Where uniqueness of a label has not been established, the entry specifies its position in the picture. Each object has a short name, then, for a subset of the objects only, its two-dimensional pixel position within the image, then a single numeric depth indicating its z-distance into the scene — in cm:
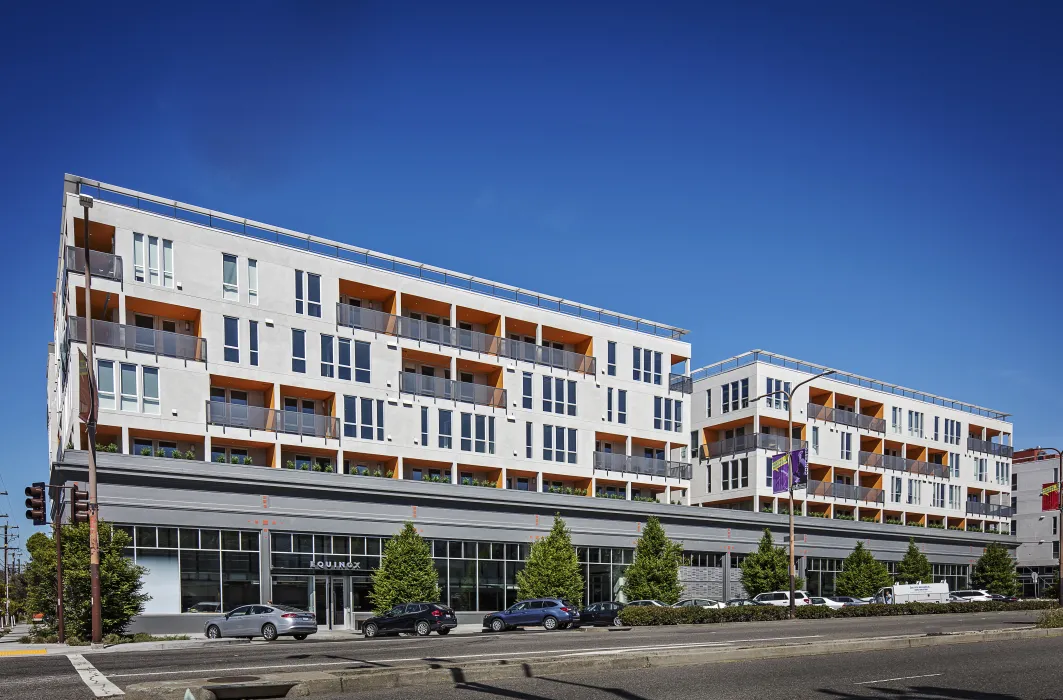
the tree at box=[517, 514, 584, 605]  4856
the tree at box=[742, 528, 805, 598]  6147
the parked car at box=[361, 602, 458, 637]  3838
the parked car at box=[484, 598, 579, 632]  4034
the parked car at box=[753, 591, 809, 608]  5578
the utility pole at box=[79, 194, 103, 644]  3050
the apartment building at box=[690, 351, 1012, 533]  6950
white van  5959
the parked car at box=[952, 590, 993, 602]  6744
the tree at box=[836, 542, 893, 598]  6850
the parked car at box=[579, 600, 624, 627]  4278
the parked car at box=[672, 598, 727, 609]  5364
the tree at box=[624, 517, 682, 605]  5238
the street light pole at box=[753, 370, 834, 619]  4422
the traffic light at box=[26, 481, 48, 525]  3144
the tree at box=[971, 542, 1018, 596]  8038
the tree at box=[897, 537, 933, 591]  7244
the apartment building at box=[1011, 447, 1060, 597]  9575
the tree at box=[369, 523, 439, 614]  4378
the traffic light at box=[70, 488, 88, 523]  3053
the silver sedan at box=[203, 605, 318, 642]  3472
